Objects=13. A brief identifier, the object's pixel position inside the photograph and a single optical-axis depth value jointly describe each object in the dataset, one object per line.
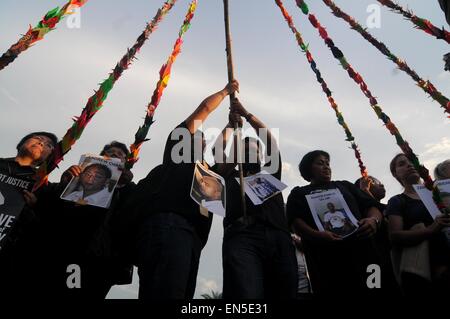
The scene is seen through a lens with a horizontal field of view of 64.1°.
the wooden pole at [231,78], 3.78
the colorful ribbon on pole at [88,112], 3.62
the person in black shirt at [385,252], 3.81
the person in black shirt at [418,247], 3.48
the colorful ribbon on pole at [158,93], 4.21
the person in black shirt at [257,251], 3.14
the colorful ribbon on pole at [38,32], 3.32
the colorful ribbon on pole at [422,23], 3.88
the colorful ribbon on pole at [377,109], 3.91
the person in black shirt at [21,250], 3.39
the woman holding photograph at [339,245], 3.73
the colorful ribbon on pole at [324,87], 5.64
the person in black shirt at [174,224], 2.71
